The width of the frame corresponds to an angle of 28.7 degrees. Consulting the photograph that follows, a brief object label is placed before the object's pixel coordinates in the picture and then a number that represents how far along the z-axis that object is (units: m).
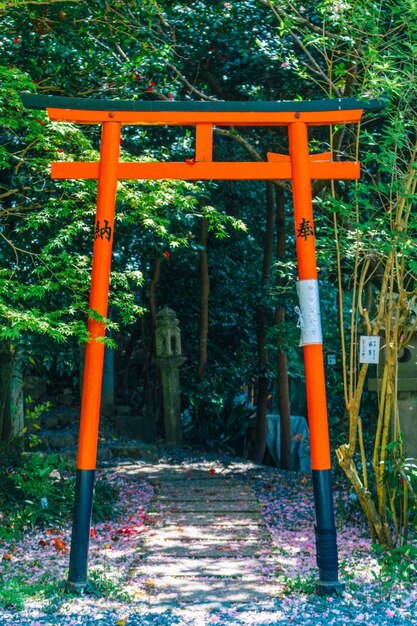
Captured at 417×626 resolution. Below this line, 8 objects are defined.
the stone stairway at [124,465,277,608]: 4.65
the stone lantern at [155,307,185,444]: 10.24
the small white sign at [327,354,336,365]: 8.47
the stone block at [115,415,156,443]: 10.88
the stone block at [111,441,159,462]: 9.32
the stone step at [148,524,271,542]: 5.82
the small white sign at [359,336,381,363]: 5.39
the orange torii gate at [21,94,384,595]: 4.58
